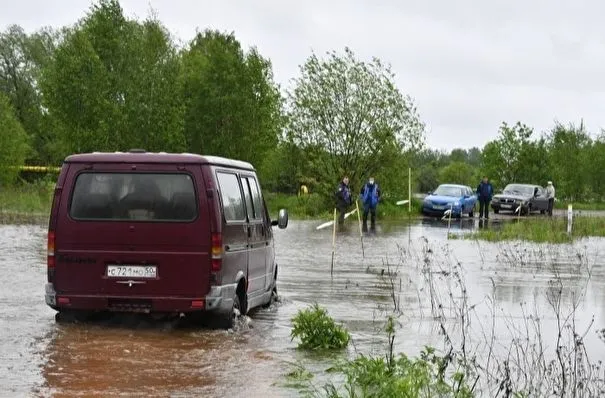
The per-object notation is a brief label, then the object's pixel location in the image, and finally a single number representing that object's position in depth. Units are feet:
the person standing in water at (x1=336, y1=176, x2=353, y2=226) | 139.44
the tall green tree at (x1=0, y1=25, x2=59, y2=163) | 284.41
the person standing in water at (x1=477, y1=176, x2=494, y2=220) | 167.03
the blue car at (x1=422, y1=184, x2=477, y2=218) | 168.86
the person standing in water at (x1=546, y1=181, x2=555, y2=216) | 202.39
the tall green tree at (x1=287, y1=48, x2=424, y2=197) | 167.53
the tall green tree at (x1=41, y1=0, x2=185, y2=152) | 187.01
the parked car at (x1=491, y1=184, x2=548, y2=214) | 197.67
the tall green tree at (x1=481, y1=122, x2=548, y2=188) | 242.17
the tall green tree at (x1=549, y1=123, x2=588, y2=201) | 257.55
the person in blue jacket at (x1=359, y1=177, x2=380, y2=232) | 140.77
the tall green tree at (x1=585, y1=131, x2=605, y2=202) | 261.85
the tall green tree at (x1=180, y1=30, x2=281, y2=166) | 209.15
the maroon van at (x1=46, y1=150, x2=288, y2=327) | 43.11
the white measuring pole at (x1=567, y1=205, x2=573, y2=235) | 123.77
